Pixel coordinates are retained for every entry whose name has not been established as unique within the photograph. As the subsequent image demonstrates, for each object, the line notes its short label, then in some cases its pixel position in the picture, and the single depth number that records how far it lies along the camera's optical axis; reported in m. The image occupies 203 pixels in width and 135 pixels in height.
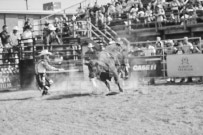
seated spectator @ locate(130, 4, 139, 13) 20.51
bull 11.59
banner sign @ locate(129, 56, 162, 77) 16.03
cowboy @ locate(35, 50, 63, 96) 12.39
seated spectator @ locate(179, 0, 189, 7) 18.97
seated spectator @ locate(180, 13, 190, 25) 18.94
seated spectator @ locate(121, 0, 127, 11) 21.56
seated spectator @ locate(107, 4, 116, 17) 21.53
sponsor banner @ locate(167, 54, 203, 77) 14.39
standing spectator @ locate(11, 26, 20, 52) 17.27
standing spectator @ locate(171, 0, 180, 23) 19.06
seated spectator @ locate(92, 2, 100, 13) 22.17
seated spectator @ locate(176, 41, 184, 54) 15.13
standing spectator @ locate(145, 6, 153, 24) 19.78
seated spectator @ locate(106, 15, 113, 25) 20.85
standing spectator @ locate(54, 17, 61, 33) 19.62
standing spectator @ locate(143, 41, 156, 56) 16.49
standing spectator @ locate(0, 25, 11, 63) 16.91
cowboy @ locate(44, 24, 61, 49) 17.17
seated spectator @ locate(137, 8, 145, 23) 20.00
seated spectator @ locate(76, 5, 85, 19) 22.44
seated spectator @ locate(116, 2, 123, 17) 21.36
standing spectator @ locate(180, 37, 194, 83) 14.88
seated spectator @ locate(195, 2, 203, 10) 18.18
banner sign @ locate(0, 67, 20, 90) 16.20
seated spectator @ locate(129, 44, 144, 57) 16.86
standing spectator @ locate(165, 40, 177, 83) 15.36
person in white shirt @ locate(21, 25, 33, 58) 16.64
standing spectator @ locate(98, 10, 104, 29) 20.69
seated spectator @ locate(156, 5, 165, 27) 19.27
